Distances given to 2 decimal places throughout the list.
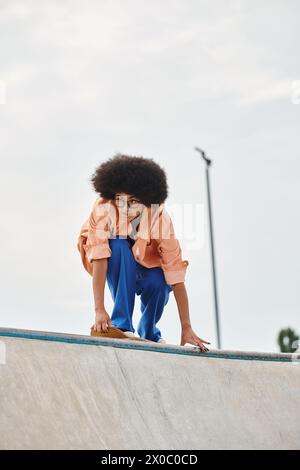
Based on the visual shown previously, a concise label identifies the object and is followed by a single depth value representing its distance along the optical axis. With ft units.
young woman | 35.08
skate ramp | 25.65
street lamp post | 114.26
